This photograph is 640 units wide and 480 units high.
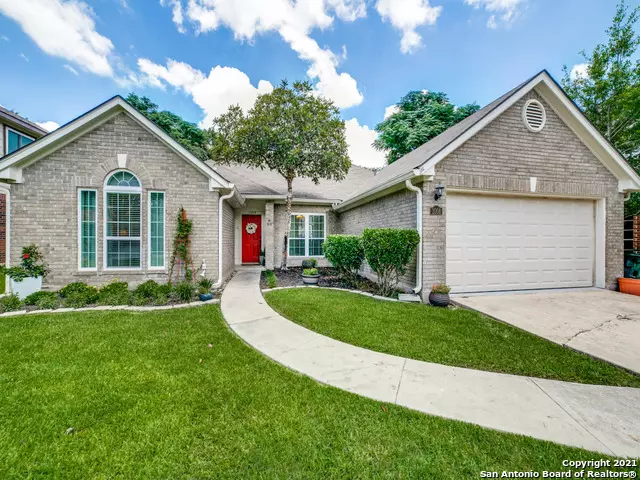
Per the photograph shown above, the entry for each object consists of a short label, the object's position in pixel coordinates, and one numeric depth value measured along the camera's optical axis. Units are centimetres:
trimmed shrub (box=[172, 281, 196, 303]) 676
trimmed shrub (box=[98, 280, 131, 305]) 640
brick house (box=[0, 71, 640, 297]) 689
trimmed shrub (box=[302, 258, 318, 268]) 1086
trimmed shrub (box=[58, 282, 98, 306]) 633
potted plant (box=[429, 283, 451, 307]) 641
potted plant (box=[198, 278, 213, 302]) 685
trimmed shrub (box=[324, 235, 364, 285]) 881
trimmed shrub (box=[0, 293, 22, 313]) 589
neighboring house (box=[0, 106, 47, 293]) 1144
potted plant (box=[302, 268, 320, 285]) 884
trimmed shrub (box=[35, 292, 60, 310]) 602
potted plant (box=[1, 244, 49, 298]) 652
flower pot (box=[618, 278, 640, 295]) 744
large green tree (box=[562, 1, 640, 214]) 1149
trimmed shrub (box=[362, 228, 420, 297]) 667
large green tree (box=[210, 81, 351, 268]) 1027
